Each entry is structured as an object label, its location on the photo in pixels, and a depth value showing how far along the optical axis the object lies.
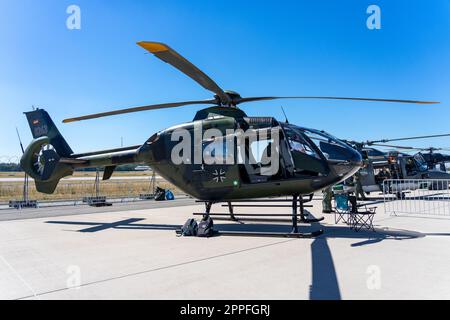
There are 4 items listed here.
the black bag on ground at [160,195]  22.50
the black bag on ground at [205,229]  8.52
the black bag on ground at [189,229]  8.66
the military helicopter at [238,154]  8.14
